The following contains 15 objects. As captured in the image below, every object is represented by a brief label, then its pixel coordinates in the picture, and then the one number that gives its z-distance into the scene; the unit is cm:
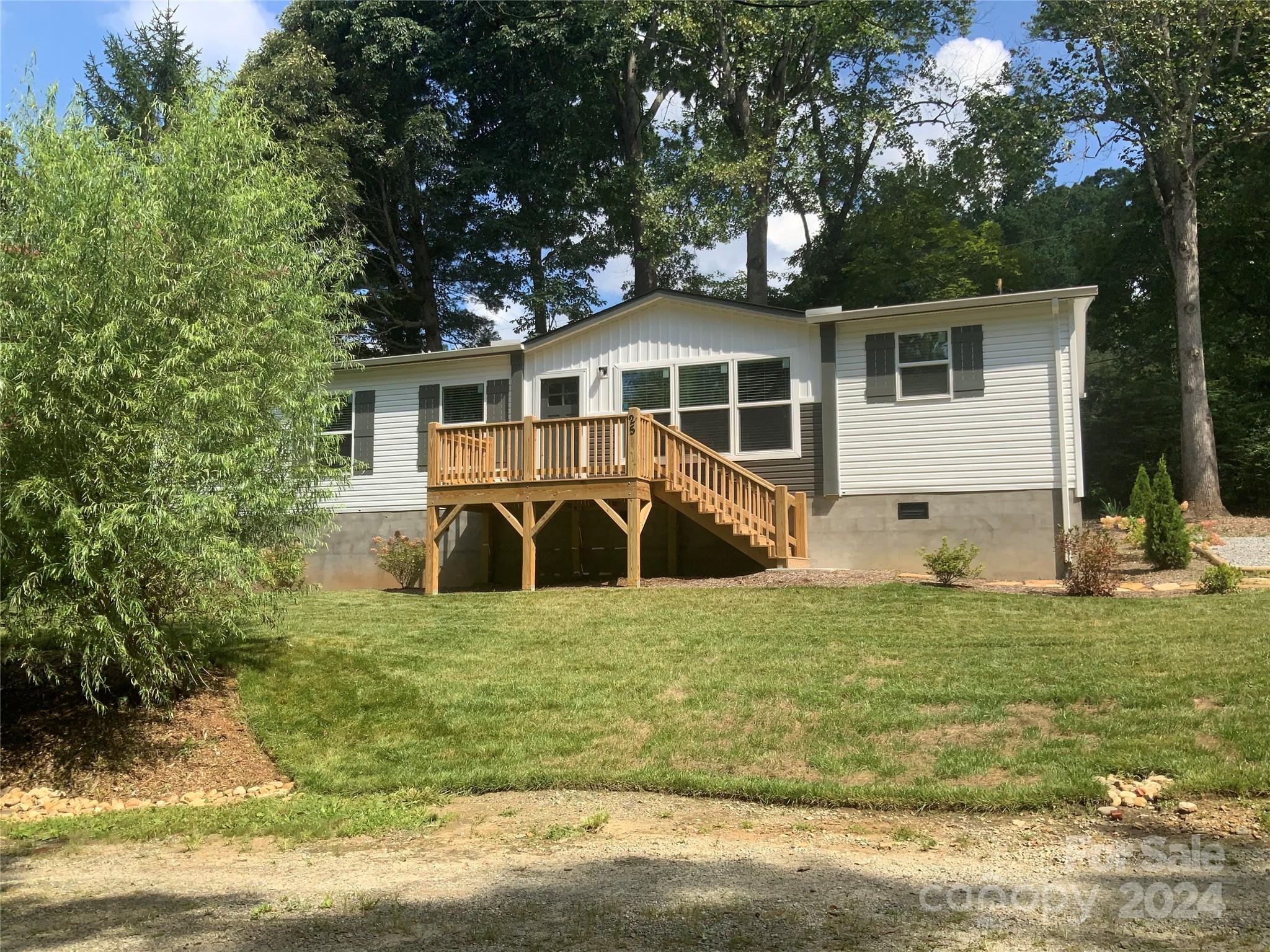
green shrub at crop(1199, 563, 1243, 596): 1113
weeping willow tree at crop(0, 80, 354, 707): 769
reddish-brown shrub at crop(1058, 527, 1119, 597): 1120
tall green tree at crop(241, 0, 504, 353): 2411
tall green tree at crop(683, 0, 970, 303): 2333
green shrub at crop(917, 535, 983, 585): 1223
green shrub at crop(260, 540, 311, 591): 962
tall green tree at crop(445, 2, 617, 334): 2505
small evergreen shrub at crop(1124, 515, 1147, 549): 1431
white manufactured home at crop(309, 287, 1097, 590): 1370
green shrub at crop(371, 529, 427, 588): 1606
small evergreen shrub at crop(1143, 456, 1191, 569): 1319
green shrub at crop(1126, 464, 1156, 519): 1388
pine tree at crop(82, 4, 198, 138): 2636
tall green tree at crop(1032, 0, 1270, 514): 1862
